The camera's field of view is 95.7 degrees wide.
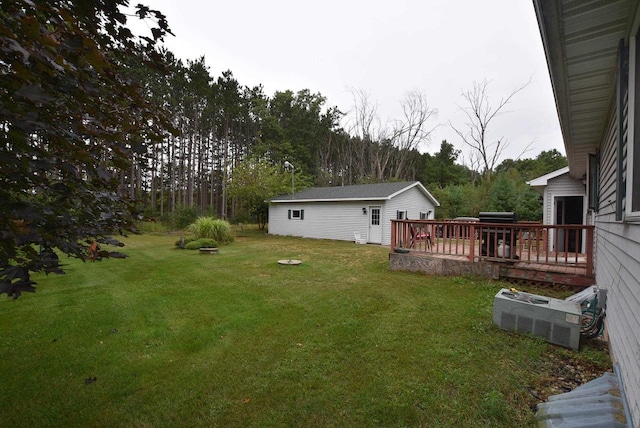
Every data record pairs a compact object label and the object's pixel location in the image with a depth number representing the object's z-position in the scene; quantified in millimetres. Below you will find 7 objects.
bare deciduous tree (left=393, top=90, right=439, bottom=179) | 28359
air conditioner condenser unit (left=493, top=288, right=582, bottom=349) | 3279
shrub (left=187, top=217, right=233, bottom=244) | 12758
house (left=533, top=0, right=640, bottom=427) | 1838
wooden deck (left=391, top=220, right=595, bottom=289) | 5375
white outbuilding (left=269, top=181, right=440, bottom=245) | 14047
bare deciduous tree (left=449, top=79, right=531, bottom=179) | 22891
